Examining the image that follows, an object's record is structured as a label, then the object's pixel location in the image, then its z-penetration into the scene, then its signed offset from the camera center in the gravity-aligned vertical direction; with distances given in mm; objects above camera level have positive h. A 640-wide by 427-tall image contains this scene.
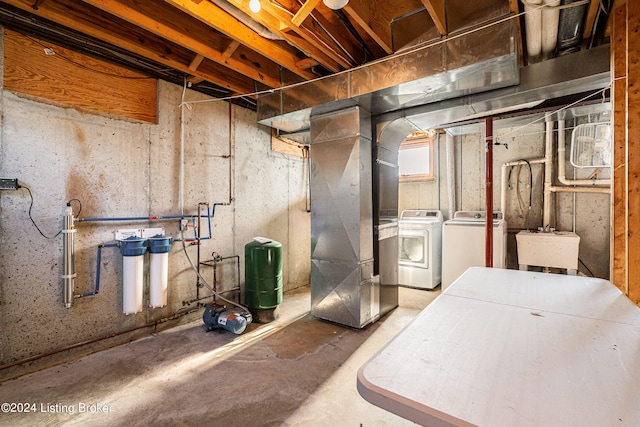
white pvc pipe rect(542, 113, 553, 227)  3816 +541
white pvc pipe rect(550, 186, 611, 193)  3521 +291
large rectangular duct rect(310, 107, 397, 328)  2963 -95
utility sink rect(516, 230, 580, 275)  3457 -464
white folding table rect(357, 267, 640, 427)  661 -454
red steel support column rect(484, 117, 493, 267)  3518 +195
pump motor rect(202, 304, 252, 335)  2807 -1074
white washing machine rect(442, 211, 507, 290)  3701 -443
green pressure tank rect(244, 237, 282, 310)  3170 -698
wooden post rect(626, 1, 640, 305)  1740 +399
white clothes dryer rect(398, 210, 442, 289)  4223 -609
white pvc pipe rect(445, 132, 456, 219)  4578 +617
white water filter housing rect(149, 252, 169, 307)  2732 -641
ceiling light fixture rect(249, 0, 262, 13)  1773 +1295
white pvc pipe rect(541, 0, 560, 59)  1803 +1372
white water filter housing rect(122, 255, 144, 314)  2568 -645
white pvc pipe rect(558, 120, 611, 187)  3716 +711
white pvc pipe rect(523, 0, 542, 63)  1820 +1370
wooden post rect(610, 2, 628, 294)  1883 +442
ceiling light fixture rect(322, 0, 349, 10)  1723 +1276
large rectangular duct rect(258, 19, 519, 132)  2012 +1129
